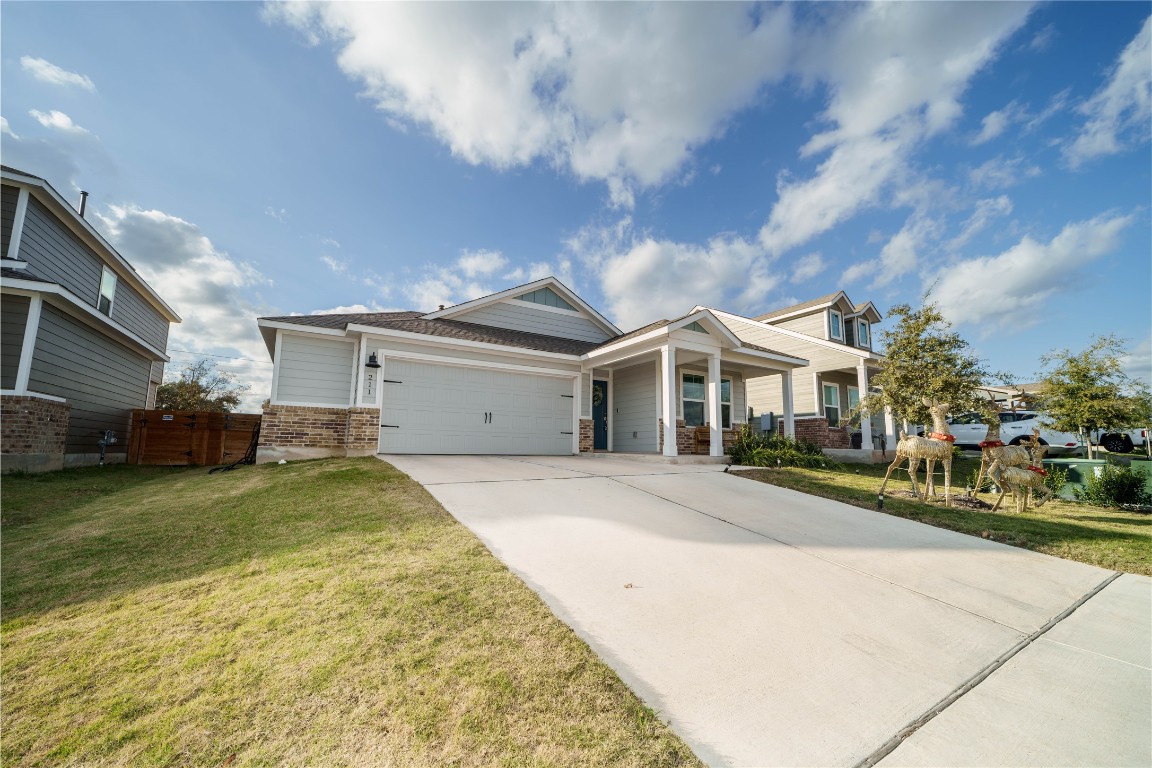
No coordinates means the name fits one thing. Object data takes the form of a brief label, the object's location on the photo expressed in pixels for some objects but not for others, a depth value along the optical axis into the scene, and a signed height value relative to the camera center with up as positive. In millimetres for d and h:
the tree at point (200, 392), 24844 +2170
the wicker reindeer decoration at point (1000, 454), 6781 -204
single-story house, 9711 +1322
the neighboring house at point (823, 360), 16031 +2747
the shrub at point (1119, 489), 7648 -804
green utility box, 8141 -558
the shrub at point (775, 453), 10617 -374
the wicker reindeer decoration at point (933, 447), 6500 -111
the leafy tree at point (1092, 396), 9250 +963
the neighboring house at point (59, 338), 8312 +2040
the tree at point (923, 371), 8617 +1355
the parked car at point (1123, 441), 16078 +36
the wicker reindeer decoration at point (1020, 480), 6738 -600
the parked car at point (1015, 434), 15320 +234
